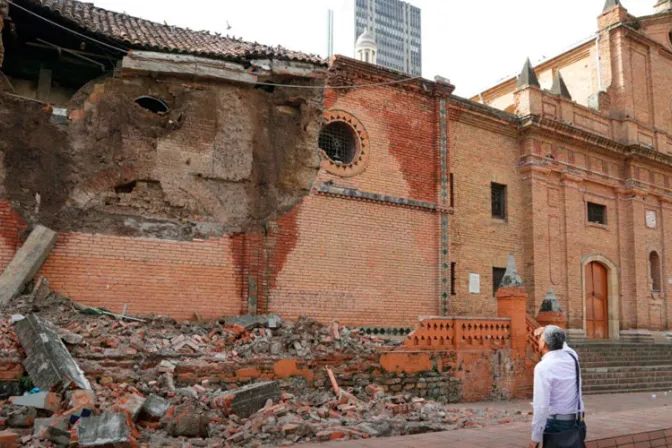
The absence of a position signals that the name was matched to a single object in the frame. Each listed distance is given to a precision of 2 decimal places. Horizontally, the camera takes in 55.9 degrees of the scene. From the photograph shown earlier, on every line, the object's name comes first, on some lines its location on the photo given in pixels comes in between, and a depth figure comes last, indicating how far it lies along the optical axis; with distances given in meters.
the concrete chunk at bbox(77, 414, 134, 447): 6.22
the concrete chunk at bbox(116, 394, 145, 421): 7.56
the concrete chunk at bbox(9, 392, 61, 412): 7.55
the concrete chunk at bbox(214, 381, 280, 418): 8.44
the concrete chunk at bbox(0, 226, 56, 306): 10.75
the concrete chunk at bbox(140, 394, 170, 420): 7.84
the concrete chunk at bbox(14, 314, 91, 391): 8.05
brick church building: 12.84
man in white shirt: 4.69
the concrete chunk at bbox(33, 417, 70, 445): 6.60
